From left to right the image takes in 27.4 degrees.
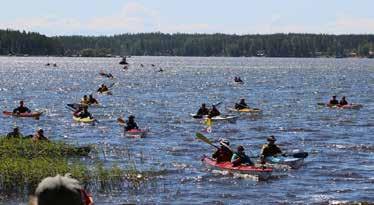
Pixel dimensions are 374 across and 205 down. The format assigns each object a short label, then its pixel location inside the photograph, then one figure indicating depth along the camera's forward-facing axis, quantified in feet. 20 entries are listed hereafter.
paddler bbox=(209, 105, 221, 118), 157.27
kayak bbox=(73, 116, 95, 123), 153.69
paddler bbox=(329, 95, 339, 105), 197.07
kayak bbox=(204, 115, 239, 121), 156.76
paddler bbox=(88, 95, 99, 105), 204.95
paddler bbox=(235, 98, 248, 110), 180.55
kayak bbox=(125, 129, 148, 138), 129.18
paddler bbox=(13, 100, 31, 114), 164.25
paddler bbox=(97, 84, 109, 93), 265.75
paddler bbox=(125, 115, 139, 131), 130.58
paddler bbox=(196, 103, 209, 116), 163.43
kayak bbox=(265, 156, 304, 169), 93.45
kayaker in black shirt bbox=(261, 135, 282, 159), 95.45
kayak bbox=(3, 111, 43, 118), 163.53
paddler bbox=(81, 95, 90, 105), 203.00
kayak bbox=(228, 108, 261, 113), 180.52
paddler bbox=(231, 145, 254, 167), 87.66
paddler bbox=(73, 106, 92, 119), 155.33
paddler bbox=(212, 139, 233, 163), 90.99
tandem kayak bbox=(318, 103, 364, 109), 195.72
